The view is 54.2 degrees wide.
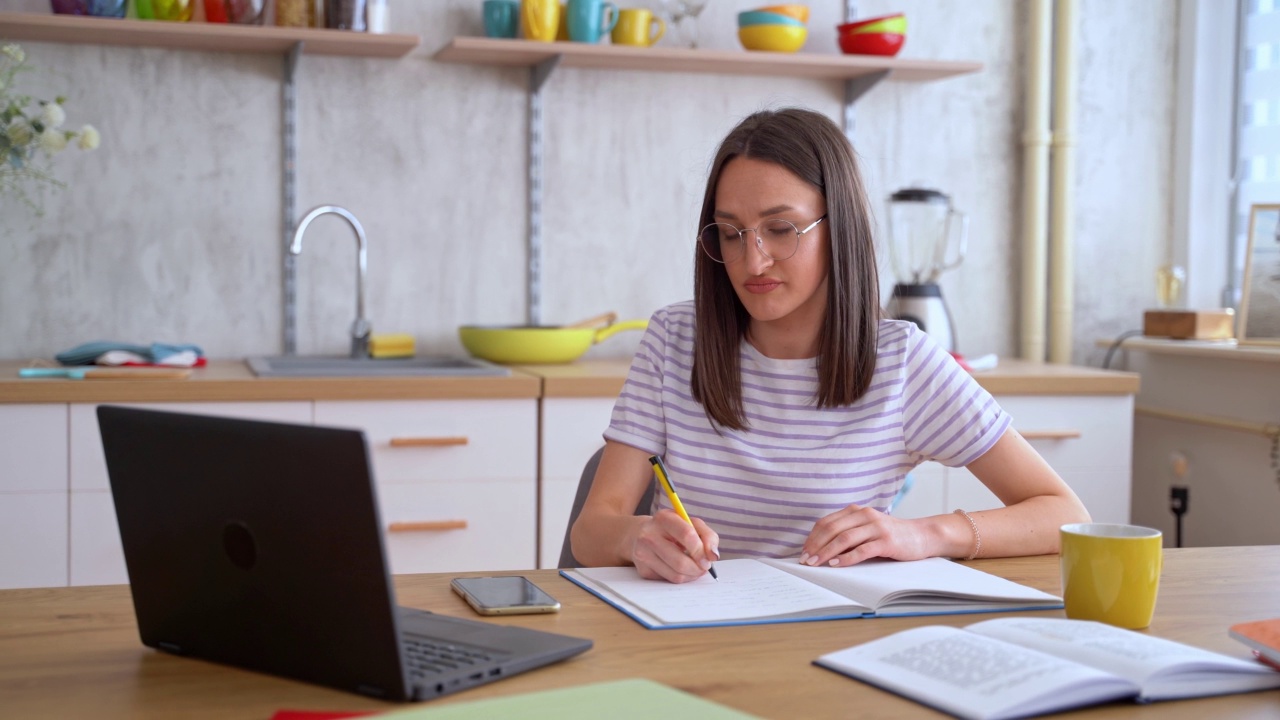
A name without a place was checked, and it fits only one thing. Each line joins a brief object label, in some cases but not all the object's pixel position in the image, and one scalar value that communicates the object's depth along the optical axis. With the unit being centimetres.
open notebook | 113
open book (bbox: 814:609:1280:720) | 88
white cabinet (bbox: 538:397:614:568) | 268
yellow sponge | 303
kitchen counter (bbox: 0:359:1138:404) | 245
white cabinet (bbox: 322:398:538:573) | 260
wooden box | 323
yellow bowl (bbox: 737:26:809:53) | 316
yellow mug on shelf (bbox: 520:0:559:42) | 302
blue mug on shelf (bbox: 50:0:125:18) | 280
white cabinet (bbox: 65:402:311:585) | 246
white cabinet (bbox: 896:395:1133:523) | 292
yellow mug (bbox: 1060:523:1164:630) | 109
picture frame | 297
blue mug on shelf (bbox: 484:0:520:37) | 304
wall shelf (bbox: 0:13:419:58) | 276
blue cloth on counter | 267
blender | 313
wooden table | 88
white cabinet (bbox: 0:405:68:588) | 244
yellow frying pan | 298
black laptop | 84
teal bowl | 316
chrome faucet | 301
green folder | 81
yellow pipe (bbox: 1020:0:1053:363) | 346
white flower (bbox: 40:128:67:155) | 258
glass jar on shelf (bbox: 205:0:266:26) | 288
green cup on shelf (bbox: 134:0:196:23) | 284
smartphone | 114
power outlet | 320
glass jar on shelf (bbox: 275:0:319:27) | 294
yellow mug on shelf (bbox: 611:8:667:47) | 311
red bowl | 321
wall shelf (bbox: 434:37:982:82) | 302
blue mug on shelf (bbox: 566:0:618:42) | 304
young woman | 161
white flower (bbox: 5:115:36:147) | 261
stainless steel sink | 266
